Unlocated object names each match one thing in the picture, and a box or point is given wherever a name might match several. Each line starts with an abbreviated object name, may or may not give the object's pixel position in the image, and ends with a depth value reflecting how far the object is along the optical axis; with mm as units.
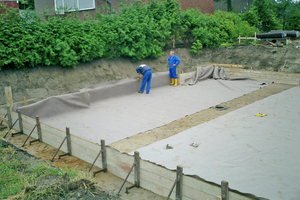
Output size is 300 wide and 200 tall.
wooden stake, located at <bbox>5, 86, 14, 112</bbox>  7641
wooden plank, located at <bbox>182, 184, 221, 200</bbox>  3580
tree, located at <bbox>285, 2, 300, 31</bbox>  21469
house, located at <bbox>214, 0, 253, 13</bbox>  28297
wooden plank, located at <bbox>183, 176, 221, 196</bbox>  3516
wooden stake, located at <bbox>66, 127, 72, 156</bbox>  5568
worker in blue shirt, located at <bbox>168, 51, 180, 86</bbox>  11664
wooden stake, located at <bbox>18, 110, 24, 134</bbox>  6894
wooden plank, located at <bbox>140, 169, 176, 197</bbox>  4082
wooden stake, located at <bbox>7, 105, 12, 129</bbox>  7270
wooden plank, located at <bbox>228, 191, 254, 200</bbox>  3244
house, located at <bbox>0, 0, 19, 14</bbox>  11709
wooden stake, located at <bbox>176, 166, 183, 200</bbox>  3788
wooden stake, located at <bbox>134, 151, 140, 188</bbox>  4332
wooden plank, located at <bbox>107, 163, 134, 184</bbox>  4598
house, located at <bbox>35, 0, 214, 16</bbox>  15219
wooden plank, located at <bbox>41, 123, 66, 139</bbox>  5844
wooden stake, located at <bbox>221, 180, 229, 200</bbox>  3348
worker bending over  10250
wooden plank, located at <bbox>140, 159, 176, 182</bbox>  3978
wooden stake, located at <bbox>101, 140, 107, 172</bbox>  4858
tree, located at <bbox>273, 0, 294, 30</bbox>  24344
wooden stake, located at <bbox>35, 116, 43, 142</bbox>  6355
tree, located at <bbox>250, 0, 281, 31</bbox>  21547
